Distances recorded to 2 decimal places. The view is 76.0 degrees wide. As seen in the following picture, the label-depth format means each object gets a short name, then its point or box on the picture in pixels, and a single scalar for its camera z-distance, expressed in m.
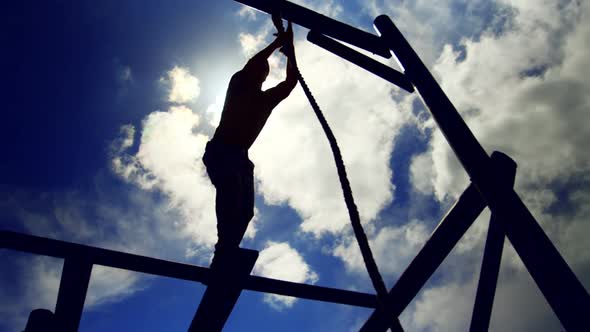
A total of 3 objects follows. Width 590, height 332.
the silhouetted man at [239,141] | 3.01
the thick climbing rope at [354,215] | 1.43
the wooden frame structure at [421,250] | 2.18
